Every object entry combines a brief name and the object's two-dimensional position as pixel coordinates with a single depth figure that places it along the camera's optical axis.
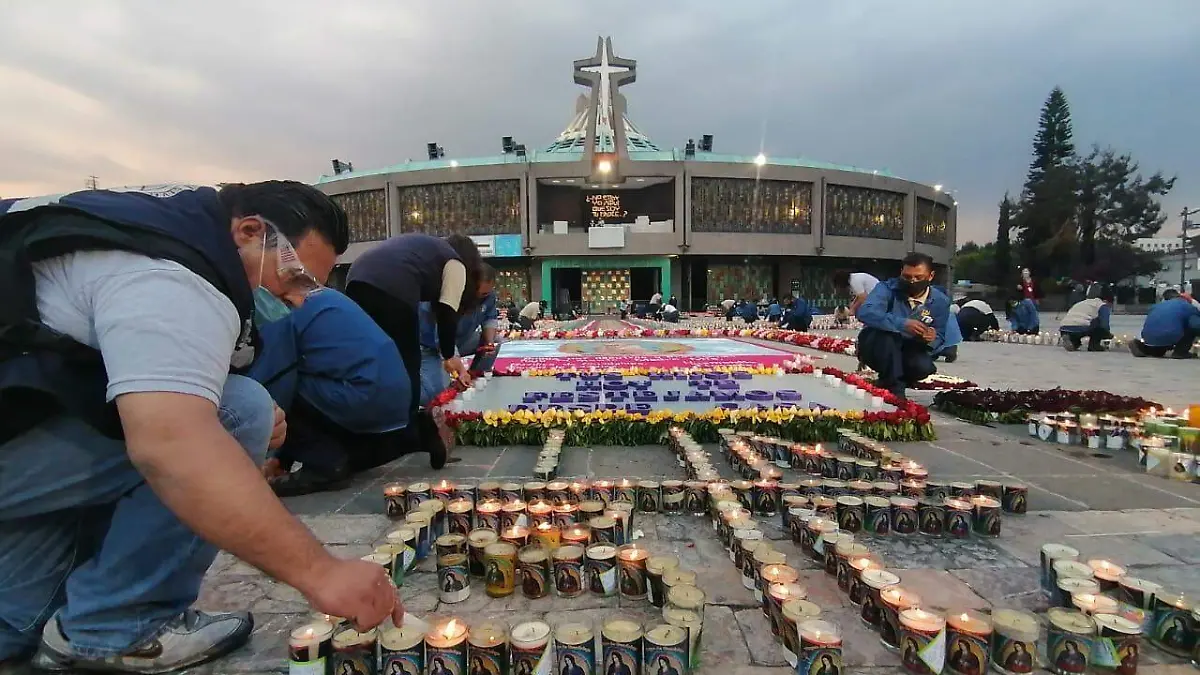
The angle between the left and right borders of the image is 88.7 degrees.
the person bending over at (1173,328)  9.19
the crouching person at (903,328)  4.89
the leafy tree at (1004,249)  44.81
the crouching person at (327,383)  2.80
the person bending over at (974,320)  14.06
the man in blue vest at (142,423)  0.97
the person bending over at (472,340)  4.66
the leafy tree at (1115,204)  39.00
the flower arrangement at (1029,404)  4.50
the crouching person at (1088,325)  10.92
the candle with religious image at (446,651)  1.38
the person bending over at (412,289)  3.42
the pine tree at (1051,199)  40.09
